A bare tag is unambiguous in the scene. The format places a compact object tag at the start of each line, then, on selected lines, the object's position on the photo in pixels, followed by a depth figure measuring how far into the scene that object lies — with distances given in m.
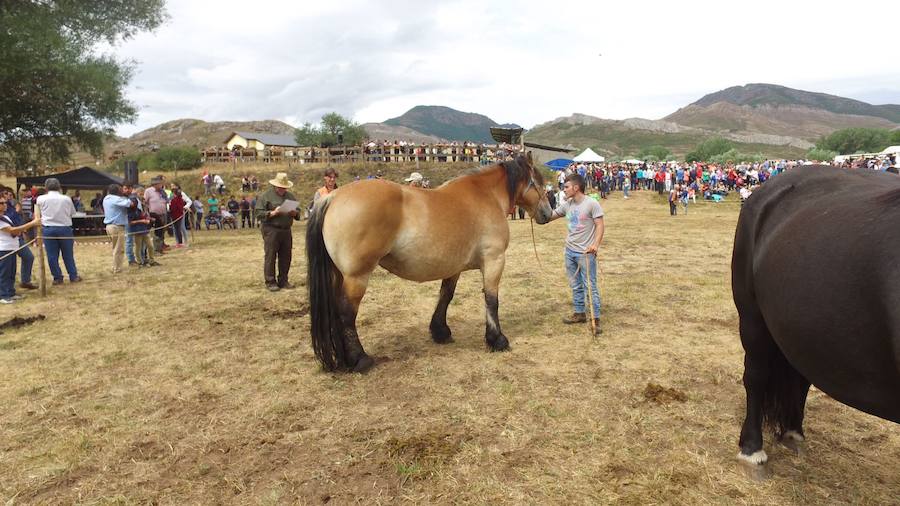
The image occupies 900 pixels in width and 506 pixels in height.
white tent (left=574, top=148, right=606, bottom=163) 40.64
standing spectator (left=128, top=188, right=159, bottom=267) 11.09
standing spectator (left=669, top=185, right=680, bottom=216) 21.41
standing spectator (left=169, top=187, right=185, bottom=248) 14.08
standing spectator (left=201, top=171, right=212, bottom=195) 27.56
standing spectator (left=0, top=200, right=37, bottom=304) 7.54
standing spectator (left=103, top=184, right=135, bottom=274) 10.38
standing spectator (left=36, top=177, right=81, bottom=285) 8.70
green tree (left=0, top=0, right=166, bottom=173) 16.34
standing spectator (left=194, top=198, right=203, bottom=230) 20.31
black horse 2.07
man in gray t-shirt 6.00
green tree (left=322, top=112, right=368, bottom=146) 70.06
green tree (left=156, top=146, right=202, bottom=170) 41.74
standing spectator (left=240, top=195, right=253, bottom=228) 21.52
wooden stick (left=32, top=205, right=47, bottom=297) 8.02
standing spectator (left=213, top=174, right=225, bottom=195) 27.84
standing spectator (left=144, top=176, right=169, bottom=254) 12.63
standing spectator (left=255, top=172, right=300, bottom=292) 8.35
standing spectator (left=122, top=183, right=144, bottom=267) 10.91
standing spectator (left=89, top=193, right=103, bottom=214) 18.40
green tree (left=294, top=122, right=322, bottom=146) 70.62
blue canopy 32.56
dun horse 4.62
